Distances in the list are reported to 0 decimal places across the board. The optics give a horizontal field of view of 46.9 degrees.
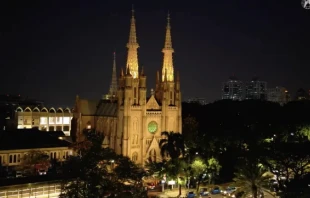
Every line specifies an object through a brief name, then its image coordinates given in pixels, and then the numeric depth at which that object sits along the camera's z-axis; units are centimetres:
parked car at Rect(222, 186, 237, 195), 4884
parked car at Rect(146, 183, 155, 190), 5283
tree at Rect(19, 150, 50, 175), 4938
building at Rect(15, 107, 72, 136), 9356
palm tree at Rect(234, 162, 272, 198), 3888
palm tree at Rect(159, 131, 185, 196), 5075
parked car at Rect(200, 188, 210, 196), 4868
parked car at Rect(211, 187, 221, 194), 4978
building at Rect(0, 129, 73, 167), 5388
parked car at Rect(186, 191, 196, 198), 4666
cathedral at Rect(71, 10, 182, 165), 6066
